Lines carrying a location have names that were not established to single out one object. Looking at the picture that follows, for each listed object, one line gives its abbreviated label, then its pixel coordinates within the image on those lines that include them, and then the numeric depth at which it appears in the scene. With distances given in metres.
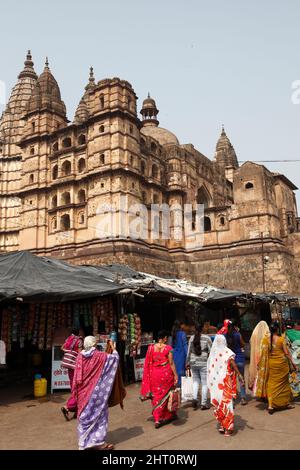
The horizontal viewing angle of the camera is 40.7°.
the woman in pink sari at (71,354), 6.37
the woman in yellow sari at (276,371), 6.65
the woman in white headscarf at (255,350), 7.57
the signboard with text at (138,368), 10.35
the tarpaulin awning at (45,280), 8.45
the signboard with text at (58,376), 9.04
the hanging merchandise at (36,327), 9.87
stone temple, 28.98
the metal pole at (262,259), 28.32
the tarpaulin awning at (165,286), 10.73
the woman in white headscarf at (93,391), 4.94
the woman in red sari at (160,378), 6.19
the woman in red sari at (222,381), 5.57
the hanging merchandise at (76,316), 10.55
